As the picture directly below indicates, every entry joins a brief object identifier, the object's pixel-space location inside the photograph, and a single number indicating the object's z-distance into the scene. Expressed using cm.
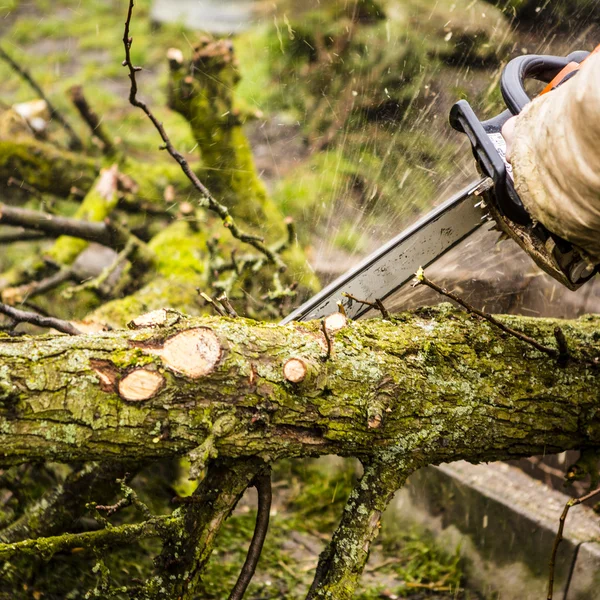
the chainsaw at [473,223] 330
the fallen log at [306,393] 314
